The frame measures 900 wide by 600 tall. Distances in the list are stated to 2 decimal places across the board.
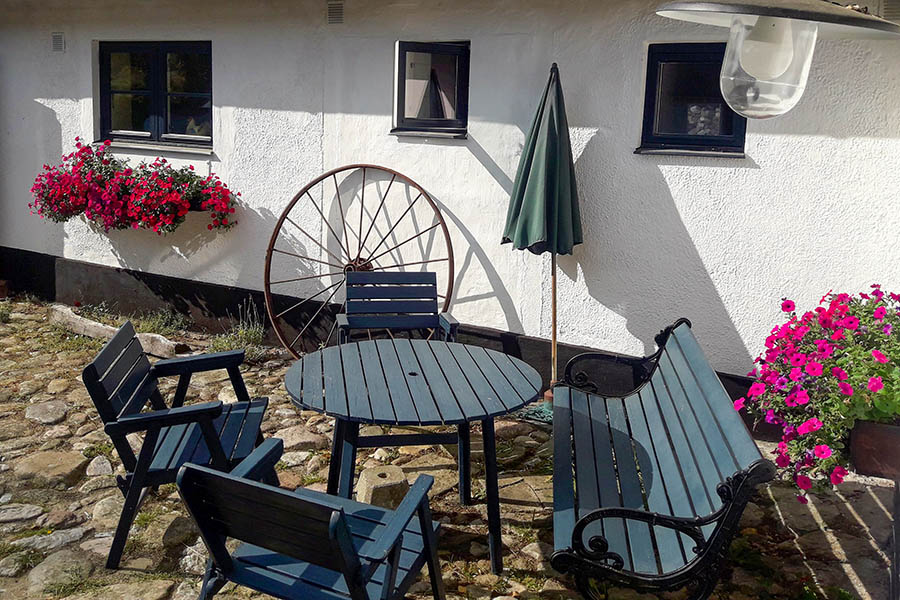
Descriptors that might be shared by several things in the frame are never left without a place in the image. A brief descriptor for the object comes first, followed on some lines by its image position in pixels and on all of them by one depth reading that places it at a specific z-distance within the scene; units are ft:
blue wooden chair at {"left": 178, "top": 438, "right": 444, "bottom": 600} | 7.52
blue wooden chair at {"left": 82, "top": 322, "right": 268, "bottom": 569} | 10.64
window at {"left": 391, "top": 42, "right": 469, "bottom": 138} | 18.48
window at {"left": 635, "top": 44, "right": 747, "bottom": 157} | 15.56
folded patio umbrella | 16.01
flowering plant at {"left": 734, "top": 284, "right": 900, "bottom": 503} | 11.28
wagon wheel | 19.30
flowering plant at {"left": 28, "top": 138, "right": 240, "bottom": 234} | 21.22
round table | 10.71
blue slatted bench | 8.48
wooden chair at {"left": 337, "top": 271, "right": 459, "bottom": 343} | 16.39
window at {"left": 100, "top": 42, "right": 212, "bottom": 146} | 22.61
